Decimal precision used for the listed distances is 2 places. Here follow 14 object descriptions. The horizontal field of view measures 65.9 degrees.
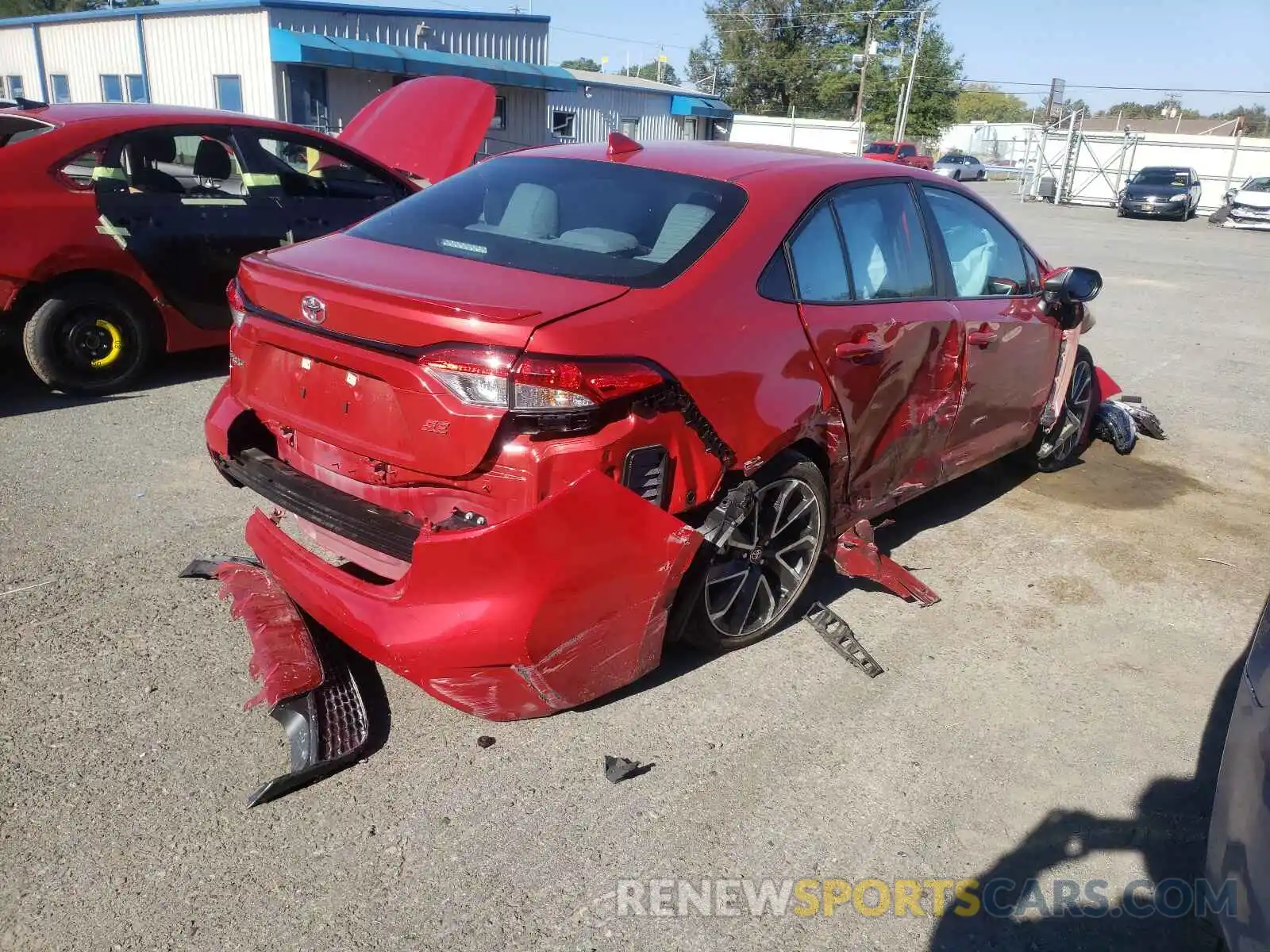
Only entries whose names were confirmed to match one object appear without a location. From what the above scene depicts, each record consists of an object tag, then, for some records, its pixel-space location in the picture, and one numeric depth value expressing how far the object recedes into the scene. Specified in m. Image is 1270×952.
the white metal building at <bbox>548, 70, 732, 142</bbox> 32.81
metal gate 34.19
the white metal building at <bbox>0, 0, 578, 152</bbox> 23.02
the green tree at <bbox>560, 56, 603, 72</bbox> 93.54
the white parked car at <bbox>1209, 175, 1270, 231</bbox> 27.50
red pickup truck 37.62
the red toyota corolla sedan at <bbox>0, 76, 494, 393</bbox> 5.52
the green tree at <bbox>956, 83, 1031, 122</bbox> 93.44
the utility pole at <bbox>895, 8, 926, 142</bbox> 46.03
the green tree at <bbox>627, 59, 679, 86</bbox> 74.06
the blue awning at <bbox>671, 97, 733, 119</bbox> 38.25
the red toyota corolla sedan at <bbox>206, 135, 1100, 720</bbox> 2.58
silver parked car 42.31
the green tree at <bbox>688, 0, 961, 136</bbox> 61.22
